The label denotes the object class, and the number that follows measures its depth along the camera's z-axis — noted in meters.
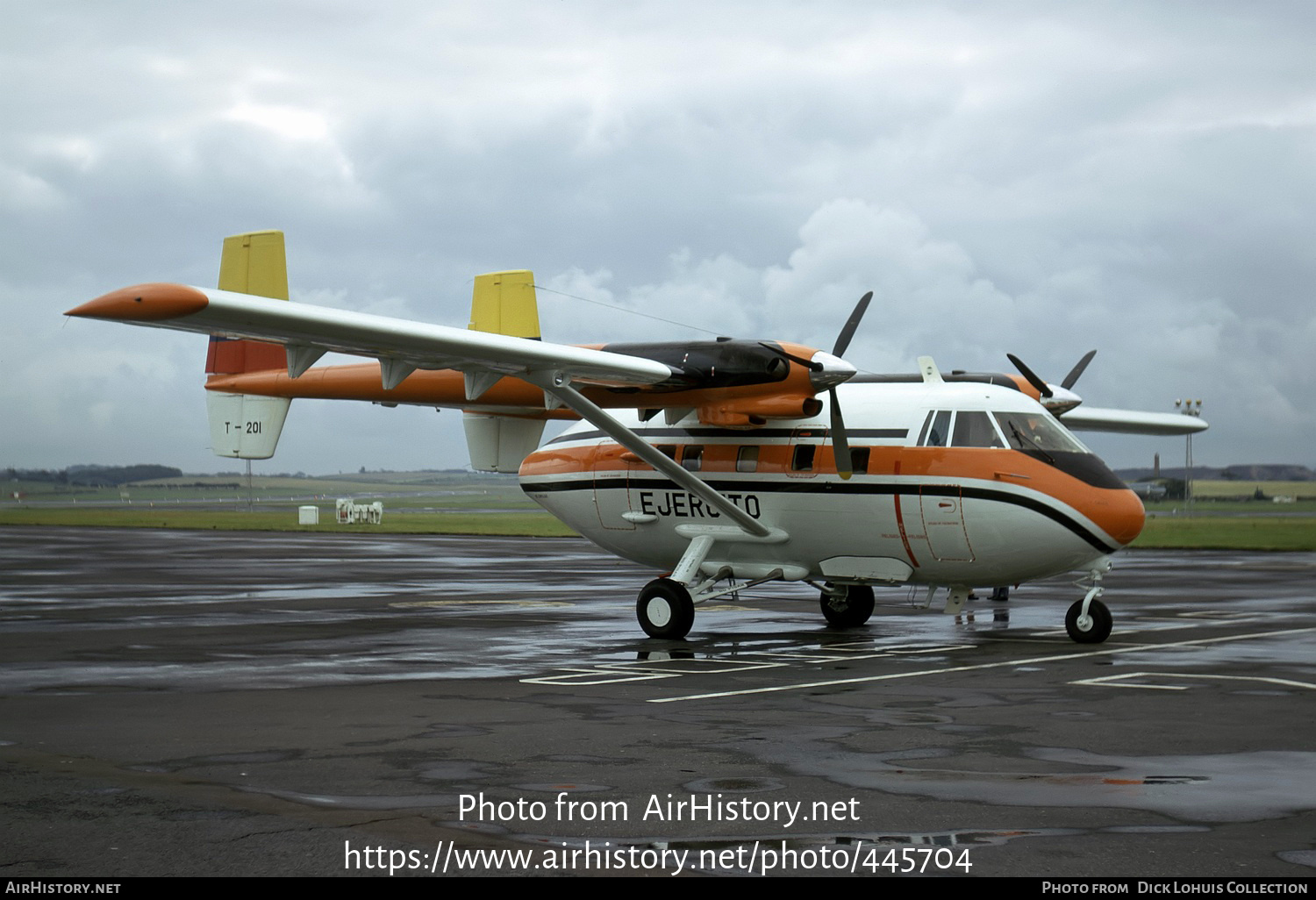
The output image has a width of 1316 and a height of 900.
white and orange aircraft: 17.22
